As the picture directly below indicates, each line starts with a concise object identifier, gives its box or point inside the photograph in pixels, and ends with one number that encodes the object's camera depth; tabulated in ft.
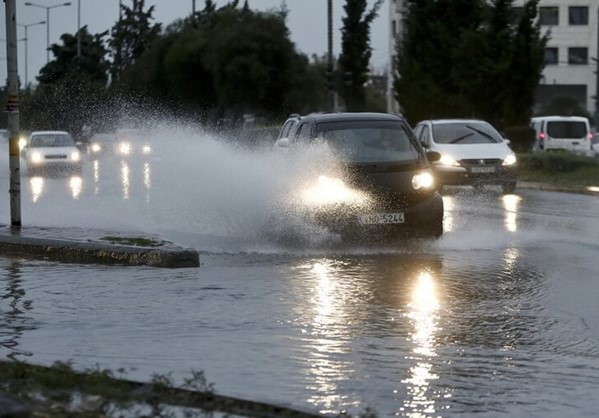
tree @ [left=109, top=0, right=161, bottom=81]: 299.17
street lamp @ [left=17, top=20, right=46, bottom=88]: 299.58
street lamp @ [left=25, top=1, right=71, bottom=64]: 285.93
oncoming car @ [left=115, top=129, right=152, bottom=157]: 203.92
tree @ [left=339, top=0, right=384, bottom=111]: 198.29
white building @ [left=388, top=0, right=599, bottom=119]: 343.67
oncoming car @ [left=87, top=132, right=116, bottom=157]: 204.13
